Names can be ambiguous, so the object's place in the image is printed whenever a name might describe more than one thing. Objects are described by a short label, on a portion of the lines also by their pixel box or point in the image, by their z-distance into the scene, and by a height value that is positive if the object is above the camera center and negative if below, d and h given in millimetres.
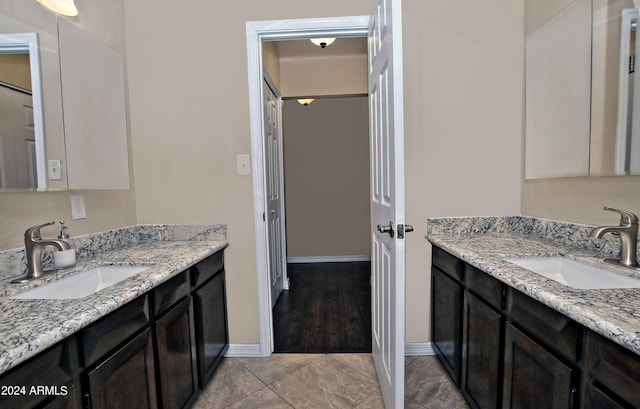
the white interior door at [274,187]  2734 -44
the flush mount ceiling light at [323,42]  3034 +1435
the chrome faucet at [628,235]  1078 -209
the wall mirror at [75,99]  1236 +424
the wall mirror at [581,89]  1177 +406
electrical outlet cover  1478 -106
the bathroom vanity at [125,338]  715 -480
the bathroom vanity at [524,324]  724 -465
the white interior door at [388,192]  1229 -55
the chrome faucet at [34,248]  1143 -234
